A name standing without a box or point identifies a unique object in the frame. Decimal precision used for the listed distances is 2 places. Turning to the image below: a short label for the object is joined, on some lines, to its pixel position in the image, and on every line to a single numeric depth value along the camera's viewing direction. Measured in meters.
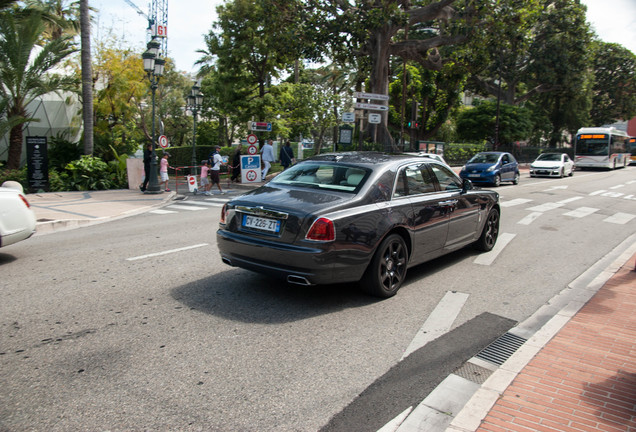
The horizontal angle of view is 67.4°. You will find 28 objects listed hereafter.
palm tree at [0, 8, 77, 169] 17.67
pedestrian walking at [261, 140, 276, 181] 21.70
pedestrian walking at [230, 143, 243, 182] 21.61
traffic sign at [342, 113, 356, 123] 22.52
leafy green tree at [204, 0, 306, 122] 27.14
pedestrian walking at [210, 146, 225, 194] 18.84
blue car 21.67
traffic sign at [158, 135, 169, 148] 22.03
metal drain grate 4.00
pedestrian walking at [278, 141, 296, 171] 21.31
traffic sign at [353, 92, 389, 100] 22.70
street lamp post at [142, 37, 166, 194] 17.67
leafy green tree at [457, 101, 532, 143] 42.59
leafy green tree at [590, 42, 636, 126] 52.09
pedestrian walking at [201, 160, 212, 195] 19.25
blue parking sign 21.05
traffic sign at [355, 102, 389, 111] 23.41
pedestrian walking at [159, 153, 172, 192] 19.20
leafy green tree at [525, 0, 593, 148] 38.53
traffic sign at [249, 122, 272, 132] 22.94
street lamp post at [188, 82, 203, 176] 26.92
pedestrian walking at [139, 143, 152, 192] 18.61
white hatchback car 28.34
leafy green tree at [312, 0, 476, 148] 22.44
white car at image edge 6.61
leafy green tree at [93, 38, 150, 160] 28.03
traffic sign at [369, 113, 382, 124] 24.13
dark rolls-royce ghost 4.73
